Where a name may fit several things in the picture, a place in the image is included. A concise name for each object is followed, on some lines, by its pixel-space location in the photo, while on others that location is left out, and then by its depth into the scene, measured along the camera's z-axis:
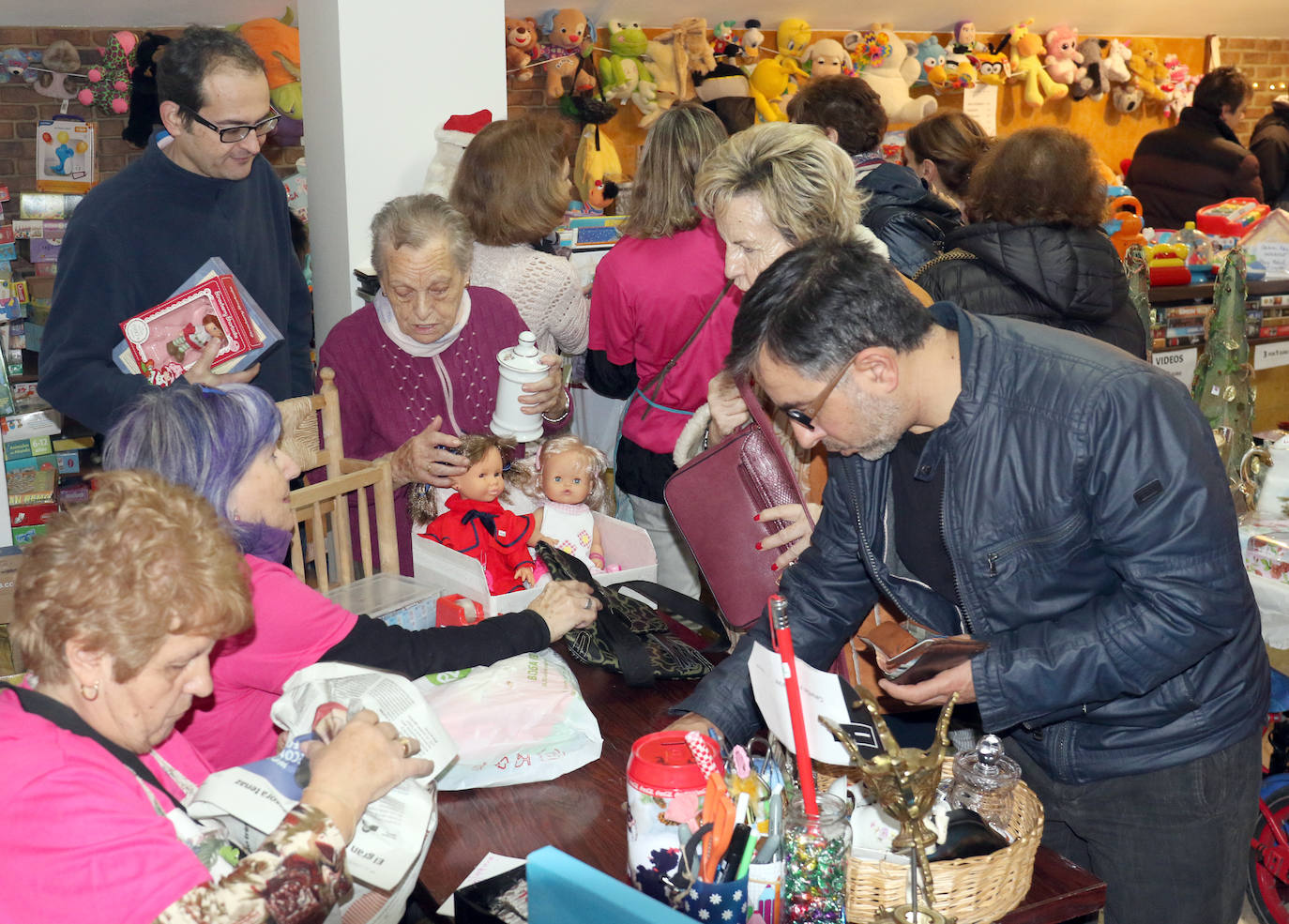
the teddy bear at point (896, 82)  7.03
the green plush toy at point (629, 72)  6.13
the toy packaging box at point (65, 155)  5.19
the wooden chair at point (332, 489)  2.40
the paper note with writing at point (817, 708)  1.33
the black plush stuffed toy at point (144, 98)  5.00
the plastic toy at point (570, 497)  2.79
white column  3.36
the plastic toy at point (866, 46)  7.00
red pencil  1.32
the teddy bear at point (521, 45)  5.92
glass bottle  1.46
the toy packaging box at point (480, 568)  2.28
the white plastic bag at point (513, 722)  1.75
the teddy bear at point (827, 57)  6.77
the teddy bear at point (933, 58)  7.41
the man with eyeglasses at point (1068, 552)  1.54
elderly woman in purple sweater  2.70
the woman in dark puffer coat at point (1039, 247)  3.01
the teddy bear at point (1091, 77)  8.18
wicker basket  1.36
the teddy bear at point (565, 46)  5.97
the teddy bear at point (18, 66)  5.11
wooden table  1.47
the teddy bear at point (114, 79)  5.11
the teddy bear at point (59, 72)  5.13
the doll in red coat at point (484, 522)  2.64
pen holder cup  1.29
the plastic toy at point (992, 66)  7.63
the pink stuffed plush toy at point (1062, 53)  7.99
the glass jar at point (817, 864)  1.31
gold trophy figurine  1.27
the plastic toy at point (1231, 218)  5.48
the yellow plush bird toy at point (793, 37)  6.69
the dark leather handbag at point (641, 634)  2.06
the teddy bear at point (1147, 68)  8.47
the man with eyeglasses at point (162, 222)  2.63
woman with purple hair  1.71
